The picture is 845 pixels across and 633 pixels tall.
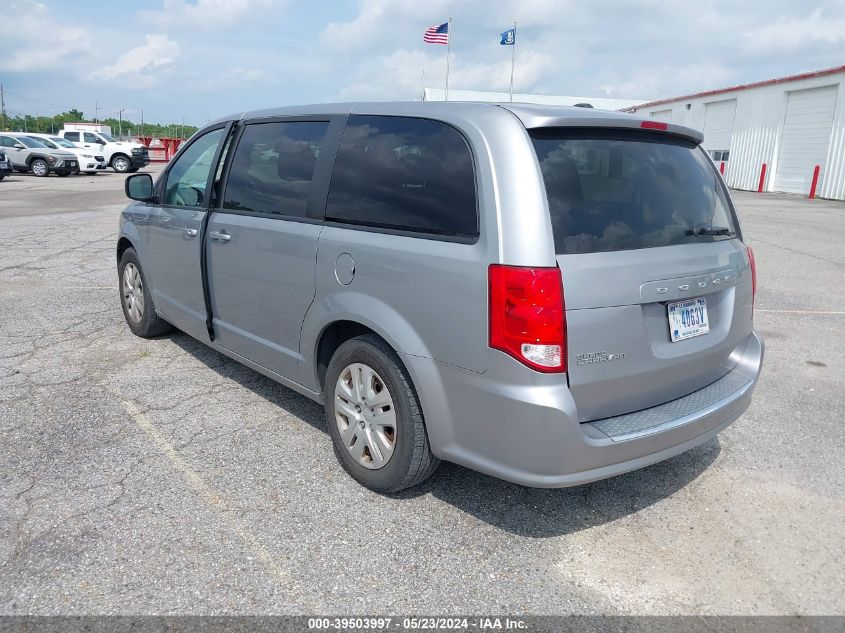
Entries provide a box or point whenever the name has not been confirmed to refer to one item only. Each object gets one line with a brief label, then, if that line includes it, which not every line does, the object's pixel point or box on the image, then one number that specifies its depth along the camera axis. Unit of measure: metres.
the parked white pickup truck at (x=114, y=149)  29.38
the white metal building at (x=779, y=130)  24.55
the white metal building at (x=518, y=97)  57.78
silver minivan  2.54
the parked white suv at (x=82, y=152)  27.17
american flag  35.25
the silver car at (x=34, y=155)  26.48
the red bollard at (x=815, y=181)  25.03
